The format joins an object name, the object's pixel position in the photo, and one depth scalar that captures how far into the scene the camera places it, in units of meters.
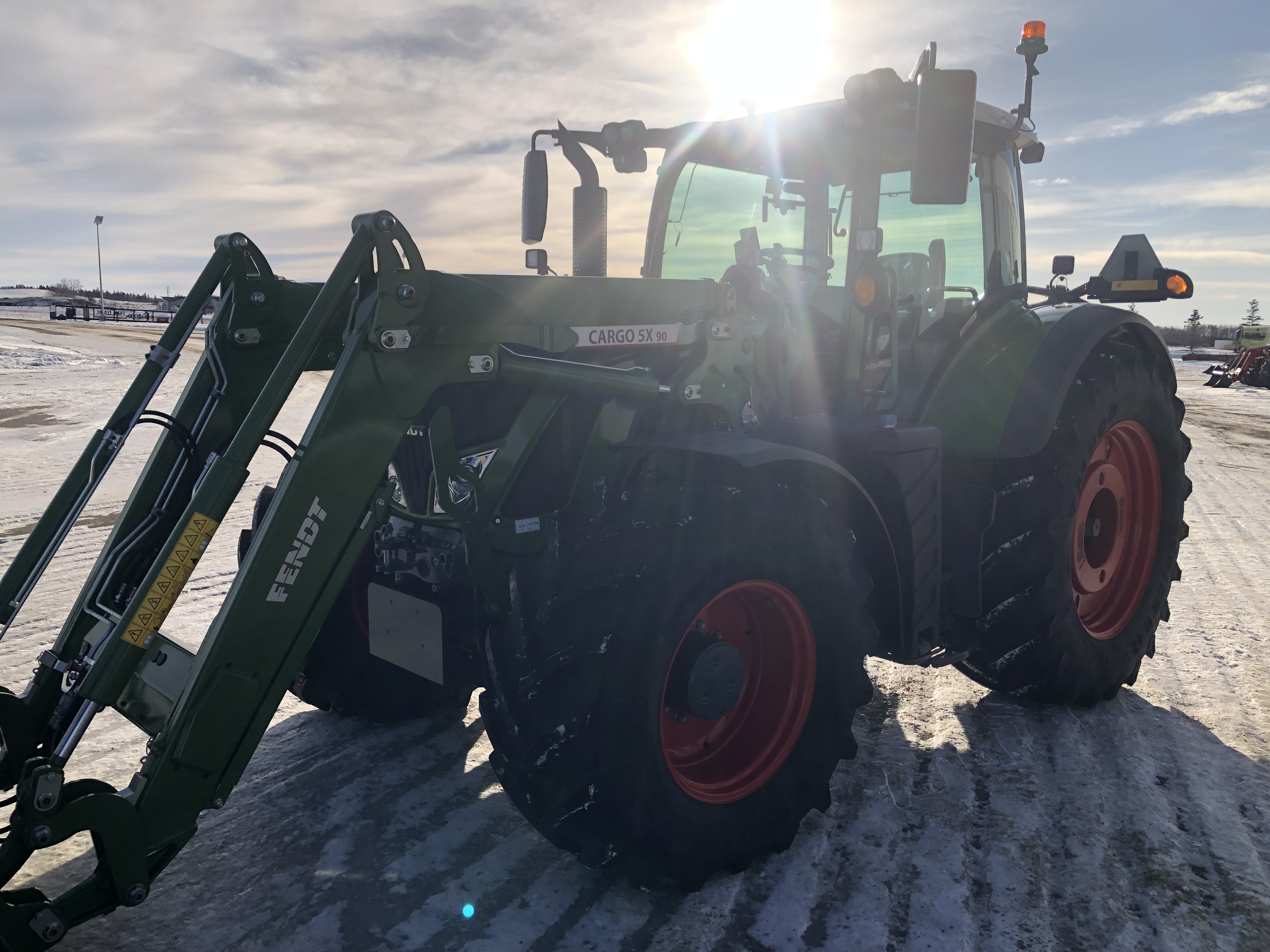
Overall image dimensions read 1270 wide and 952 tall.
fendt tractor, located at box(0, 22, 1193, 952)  2.25
